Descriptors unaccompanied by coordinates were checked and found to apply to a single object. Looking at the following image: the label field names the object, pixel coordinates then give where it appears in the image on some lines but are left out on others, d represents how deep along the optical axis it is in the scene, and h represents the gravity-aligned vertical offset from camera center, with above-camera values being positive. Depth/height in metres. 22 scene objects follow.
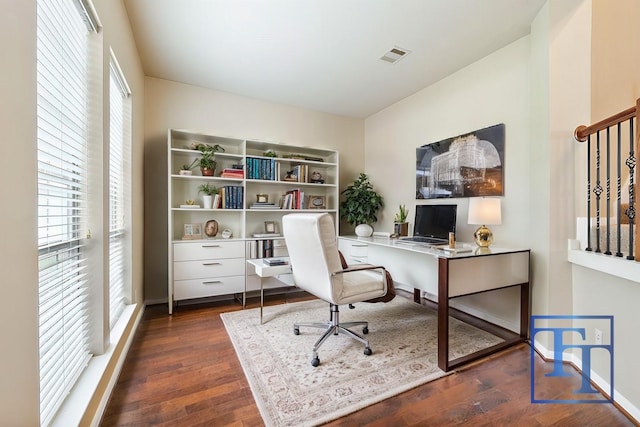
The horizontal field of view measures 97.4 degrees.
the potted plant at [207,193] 3.24 +0.23
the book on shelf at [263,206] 3.49 +0.09
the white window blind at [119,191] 2.05 +0.18
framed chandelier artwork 2.62 +0.50
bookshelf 3.03 +0.10
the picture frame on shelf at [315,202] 3.89 +0.15
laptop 2.71 -0.11
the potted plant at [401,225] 3.32 -0.14
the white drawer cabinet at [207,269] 2.98 -0.62
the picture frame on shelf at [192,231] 3.25 -0.22
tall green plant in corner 3.89 +0.13
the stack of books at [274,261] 2.76 -0.50
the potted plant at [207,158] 3.18 +0.62
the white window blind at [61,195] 1.10 +0.08
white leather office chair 1.94 -0.46
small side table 2.61 -0.53
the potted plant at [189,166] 3.22 +0.55
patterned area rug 1.57 -1.05
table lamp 2.26 -0.01
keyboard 2.68 -0.27
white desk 1.94 -0.48
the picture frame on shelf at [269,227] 3.71 -0.19
